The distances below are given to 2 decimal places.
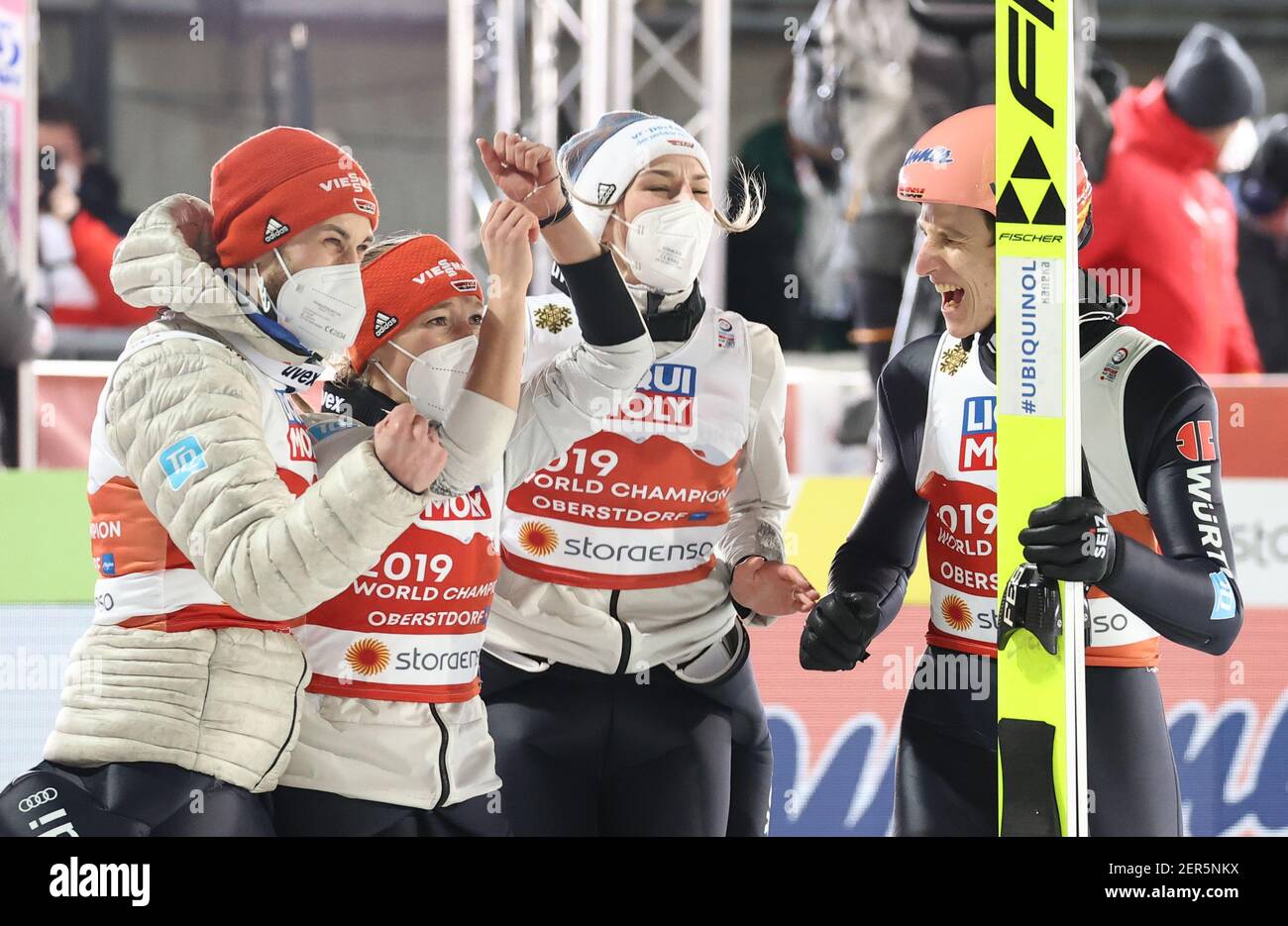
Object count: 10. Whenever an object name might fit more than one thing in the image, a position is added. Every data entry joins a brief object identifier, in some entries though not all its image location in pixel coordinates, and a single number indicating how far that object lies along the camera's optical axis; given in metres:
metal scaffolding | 10.70
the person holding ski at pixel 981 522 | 5.02
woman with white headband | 5.32
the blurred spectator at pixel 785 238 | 12.82
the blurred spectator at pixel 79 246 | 11.71
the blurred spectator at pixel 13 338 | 8.99
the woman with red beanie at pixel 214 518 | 4.20
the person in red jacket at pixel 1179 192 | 9.99
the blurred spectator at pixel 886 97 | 9.59
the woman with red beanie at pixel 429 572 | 4.71
